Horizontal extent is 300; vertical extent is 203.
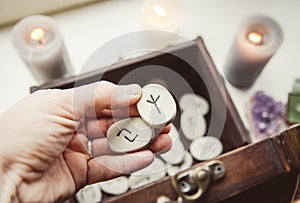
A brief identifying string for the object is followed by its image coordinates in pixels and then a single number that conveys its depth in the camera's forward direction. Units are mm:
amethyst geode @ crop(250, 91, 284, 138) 770
